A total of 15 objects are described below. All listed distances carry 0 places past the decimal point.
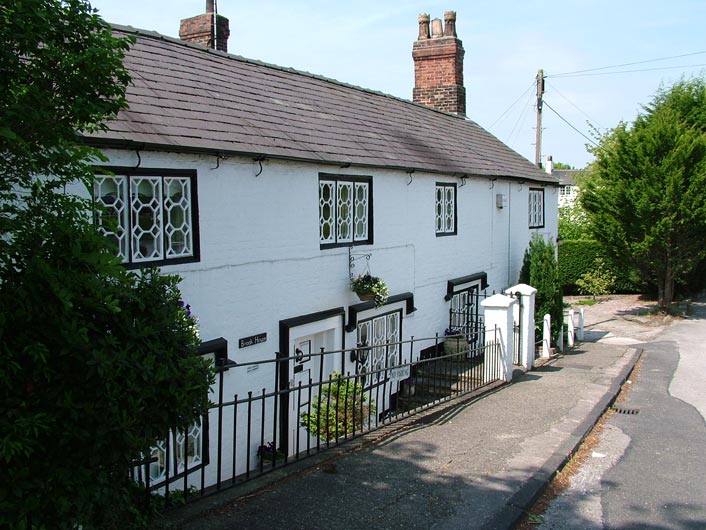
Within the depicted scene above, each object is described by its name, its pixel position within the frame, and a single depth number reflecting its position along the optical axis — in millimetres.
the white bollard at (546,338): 15867
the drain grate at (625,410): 10719
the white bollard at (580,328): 20031
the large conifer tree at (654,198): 21391
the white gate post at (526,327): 13484
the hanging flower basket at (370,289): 10625
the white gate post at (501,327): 11914
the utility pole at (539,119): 26297
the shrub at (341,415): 8141
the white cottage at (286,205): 7598
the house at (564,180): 46344
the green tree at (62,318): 2988
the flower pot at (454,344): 14047
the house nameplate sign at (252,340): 8484
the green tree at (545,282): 16438
